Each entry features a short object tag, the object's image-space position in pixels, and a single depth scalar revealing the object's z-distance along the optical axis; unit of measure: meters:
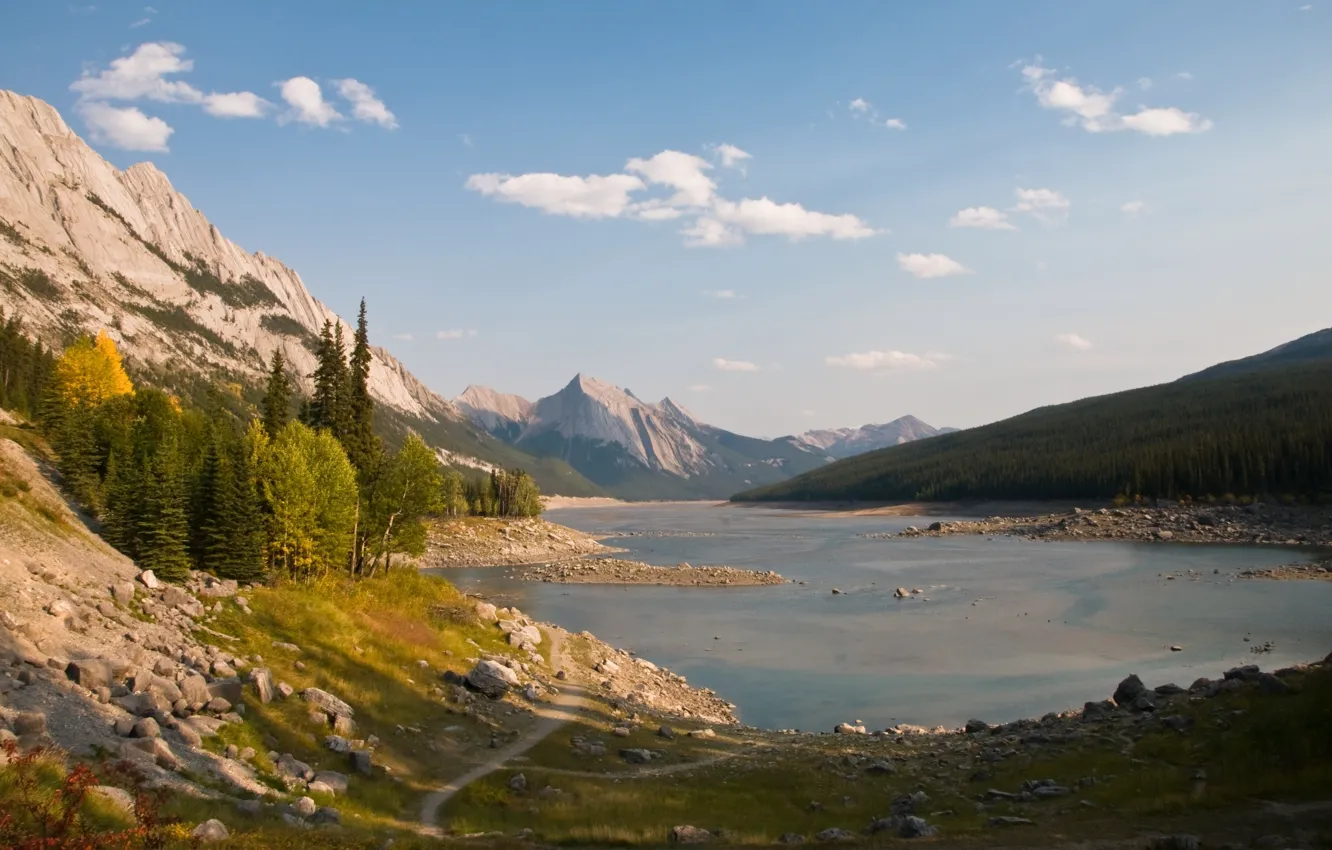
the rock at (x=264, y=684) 24.14
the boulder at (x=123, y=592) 26.29
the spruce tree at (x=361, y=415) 59.62
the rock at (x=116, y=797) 13.08
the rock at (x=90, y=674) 18.83
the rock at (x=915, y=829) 18.22
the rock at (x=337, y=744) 23.23
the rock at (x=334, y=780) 20.64
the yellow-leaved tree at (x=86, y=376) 70.38
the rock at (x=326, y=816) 17.33
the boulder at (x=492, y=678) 33.56
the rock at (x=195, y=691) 21.39
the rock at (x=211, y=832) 12.55
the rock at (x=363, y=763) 22.67
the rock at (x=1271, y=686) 23.47
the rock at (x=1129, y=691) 28.61
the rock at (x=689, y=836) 18.79
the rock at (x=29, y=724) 14.67
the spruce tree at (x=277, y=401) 63.75
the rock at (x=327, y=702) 25.61
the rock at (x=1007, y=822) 18.69
